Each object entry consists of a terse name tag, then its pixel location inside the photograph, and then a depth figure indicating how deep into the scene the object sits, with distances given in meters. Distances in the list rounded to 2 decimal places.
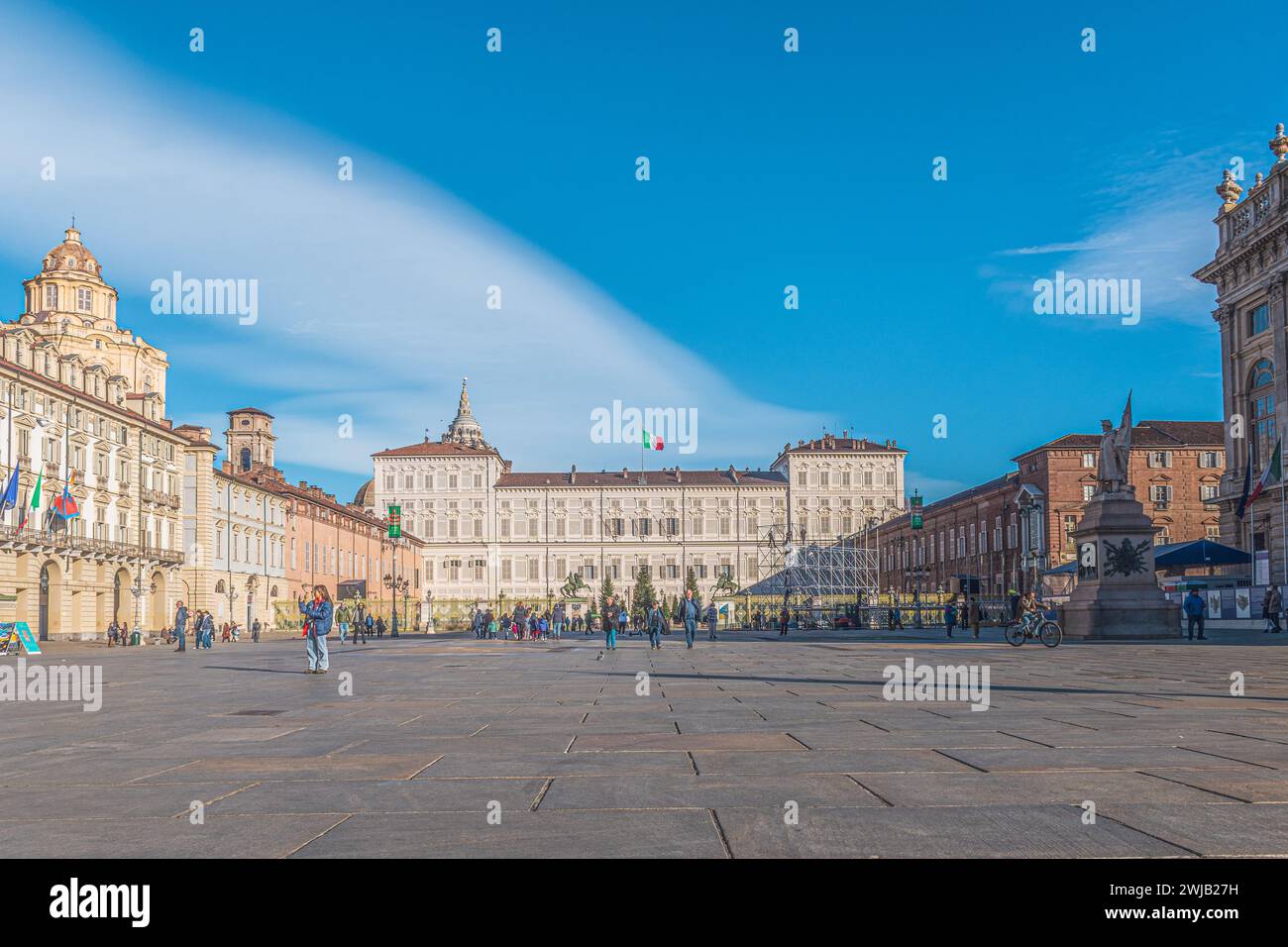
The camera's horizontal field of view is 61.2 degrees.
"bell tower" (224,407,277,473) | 100.94
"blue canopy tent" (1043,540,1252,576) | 39.09
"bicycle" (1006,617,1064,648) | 26.22
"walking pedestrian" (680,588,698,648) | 32.47
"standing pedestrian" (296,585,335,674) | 18.91
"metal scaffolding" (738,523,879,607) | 78.69
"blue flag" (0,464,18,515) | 39.62
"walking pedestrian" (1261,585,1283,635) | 33.81
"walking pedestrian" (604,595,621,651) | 31.92
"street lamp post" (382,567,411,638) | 88.34
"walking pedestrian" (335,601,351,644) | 43.98
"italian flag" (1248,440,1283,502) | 41.00
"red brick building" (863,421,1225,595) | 70.38
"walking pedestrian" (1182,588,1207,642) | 29.03
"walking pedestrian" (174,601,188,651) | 36.81
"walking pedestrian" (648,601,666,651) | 33.50
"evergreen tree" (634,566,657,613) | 101.14
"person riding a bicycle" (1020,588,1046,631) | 27.34
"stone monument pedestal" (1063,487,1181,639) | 28.05
